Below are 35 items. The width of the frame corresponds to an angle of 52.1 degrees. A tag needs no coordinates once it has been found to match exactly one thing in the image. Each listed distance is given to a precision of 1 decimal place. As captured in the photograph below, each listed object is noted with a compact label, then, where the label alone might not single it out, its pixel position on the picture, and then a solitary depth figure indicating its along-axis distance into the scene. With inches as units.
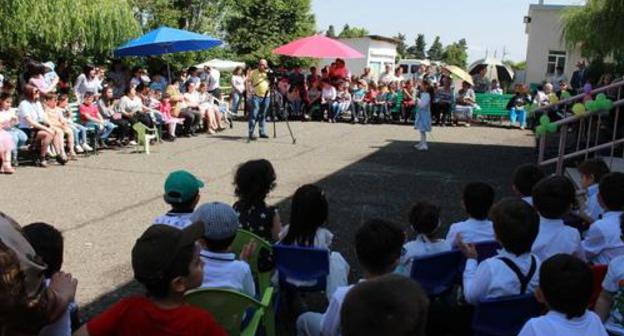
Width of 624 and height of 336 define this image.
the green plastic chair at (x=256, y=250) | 158.4
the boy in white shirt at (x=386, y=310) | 72.6
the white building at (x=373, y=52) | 1857.8
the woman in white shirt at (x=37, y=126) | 412.8
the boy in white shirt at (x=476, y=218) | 165.9
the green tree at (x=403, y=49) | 3427.2
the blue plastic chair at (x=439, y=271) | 149.7
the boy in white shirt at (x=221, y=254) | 131.6
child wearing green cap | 166.2
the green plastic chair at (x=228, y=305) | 116.5
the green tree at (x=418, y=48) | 4467.3
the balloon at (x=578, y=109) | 302.9
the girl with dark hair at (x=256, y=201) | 176.4
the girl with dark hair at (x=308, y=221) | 161.0
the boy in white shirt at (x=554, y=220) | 153.1
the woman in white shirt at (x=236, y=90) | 759.7
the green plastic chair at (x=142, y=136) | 474.5
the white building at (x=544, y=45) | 1385.3
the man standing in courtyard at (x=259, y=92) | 551.2
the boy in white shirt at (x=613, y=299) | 125.3
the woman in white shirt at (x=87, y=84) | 566.9
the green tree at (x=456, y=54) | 3765.5
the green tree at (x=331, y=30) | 3369.8
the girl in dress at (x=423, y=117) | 516.7
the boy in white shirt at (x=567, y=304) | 106.7
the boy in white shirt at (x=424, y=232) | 161.2
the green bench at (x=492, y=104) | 764.0
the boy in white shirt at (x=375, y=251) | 126.6
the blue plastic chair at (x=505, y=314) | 126.6
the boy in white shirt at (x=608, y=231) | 153.0
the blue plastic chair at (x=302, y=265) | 153.3
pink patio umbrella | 561.8
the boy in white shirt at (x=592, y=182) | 199.5
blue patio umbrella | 557.3
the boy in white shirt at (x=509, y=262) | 131.8
